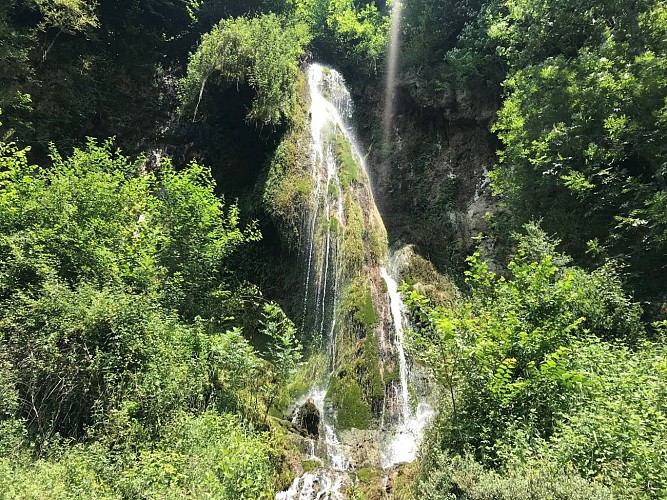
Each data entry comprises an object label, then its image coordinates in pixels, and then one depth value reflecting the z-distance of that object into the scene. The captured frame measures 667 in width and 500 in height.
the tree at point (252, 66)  14.33
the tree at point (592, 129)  8.53
